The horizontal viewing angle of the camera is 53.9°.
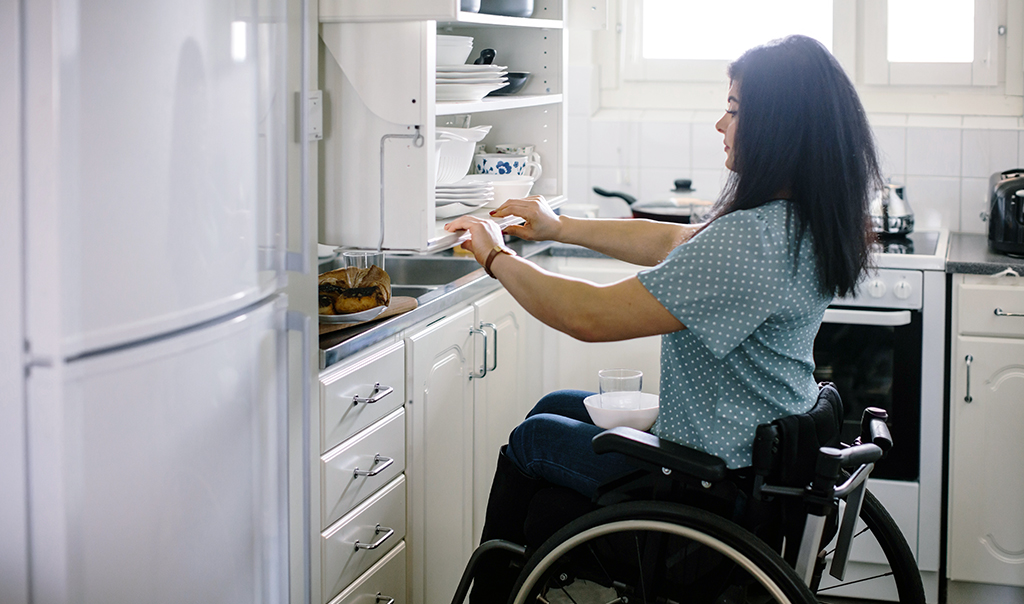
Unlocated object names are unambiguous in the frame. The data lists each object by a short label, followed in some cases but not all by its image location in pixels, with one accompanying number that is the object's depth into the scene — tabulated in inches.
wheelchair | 54.4
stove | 100.8
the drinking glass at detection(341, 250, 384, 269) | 76.3
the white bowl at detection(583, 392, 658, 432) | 69.0
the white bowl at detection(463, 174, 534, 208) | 88.4
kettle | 112.1
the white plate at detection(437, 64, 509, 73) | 77.3
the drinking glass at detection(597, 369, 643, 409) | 72.1
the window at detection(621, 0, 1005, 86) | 123.5
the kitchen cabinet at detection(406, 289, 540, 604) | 77.1
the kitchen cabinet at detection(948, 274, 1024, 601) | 99.0
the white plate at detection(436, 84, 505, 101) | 77.6
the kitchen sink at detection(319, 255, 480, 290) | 97.1
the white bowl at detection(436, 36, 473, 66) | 78.4
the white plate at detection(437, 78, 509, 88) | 76.8
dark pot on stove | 113.0
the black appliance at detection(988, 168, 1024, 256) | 102.7
